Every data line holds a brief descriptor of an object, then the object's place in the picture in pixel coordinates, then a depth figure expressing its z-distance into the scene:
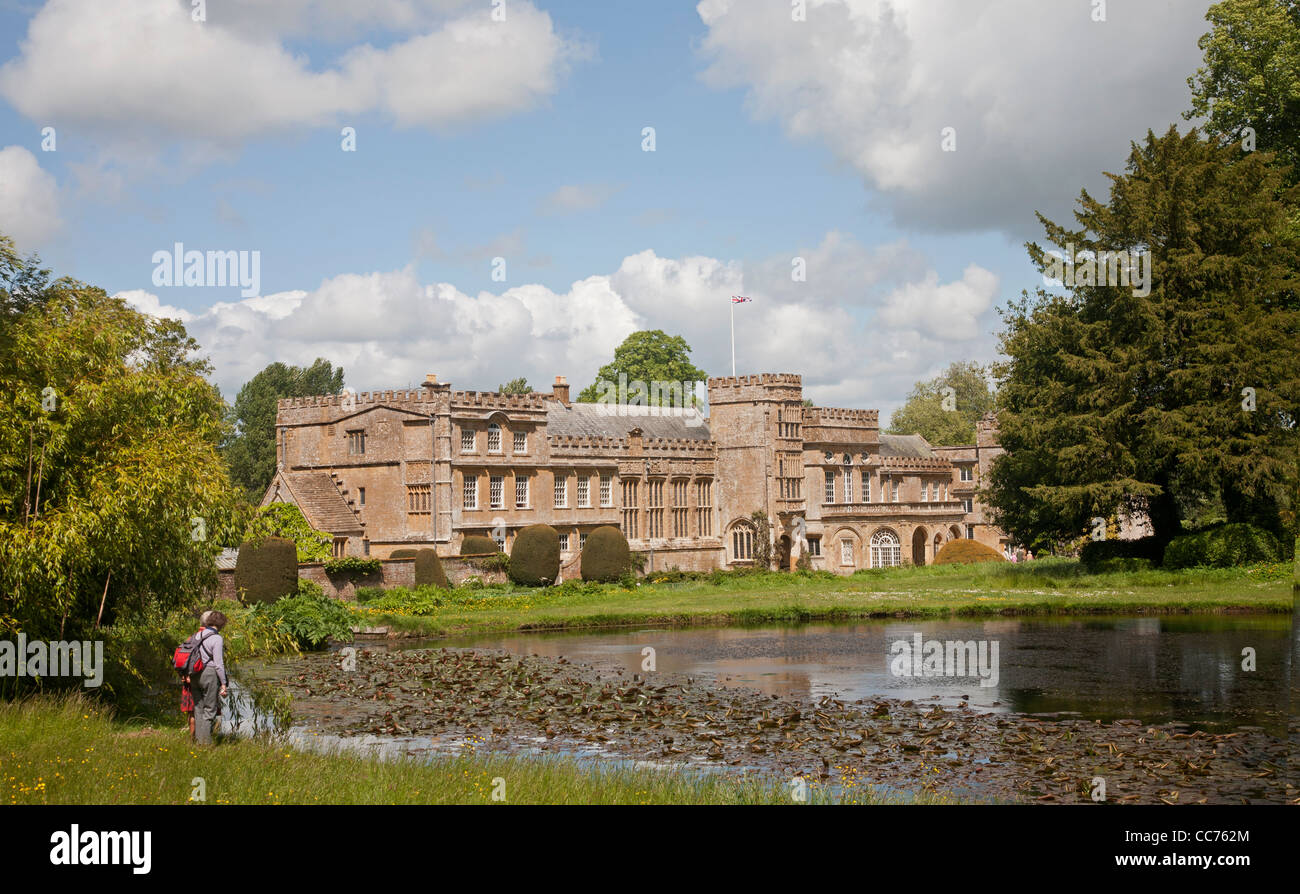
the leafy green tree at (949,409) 88.81
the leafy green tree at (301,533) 45.53
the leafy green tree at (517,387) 102.75
